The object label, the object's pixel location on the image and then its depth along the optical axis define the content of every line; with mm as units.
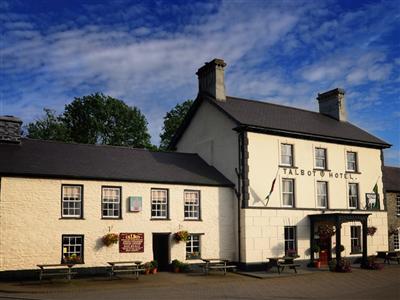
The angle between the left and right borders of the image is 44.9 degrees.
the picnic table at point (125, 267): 21625
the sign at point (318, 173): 28209
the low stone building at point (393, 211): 35031
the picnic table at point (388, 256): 30266
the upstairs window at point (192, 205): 25641
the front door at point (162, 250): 24836
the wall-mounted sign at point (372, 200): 31641
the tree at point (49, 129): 49734
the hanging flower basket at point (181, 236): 24547
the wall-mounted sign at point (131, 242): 23141
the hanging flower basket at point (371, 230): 30994
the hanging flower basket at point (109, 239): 22506
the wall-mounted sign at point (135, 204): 23672
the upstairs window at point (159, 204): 24614
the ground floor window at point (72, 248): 21656
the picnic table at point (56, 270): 20052
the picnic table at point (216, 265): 23725
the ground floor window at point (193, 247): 25266
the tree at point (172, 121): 52038
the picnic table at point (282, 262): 25078
